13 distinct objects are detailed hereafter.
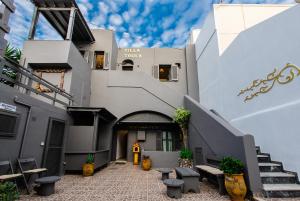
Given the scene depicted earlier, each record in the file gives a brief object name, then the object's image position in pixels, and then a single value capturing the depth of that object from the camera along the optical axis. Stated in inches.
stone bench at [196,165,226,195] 170.0
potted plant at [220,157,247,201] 146.0
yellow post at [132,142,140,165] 417.8
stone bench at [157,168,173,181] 232.5
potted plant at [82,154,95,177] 265.7
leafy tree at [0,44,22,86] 448.1
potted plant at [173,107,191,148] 340.5
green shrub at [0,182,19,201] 103.3
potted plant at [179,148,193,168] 305.0
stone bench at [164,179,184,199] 161.6
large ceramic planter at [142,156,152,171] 332.2
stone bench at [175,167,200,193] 178.9
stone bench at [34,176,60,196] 164.5
